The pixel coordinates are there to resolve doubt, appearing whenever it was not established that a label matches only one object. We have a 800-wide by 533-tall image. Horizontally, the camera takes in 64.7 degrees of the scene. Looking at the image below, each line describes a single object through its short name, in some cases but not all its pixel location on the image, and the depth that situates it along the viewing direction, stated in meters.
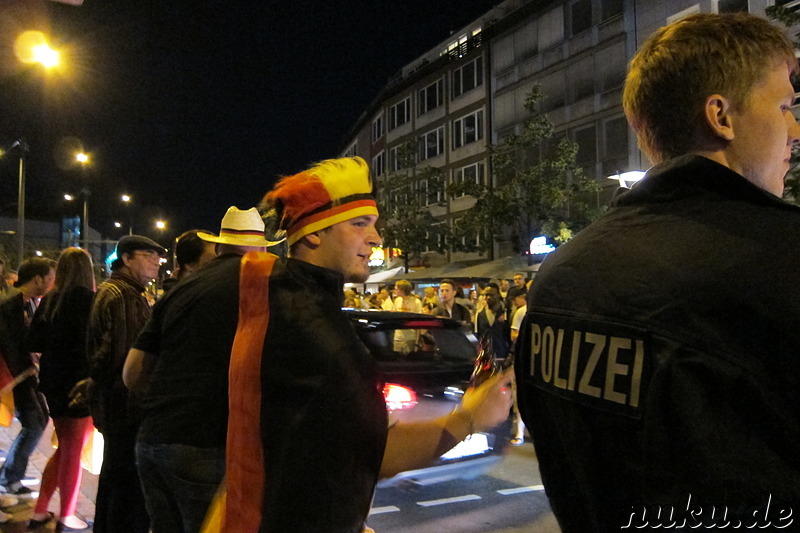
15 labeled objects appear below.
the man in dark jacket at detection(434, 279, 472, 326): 11.72
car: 5.31
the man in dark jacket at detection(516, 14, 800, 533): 0.93
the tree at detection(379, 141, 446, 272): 31.34
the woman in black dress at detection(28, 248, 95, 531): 4.41
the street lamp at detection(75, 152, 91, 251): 23.33
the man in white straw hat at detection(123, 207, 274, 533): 1.97
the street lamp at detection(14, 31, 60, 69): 6.18
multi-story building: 24.52
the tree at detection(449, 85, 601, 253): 21.52
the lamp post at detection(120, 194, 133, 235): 36.72
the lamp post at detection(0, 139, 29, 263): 16.20
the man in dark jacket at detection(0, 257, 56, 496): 5.22
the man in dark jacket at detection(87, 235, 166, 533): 3.38
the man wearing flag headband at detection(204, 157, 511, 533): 1.47
